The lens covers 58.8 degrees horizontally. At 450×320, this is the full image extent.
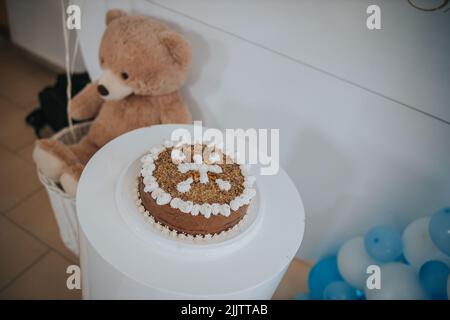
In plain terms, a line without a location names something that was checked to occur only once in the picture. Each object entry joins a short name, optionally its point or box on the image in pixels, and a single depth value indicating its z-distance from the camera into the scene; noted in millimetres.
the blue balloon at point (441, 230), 1007
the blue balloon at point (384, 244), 1170
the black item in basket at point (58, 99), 1733
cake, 916
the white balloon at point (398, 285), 1099
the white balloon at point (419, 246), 1100
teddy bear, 1192
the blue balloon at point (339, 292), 1235
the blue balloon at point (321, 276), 1385
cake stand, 873
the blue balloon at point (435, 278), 1039
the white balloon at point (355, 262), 1241
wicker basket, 1281
